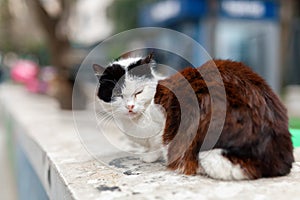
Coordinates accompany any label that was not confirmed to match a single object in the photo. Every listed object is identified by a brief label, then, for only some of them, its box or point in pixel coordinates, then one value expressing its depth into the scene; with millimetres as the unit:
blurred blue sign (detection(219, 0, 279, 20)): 6105
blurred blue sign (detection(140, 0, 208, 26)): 5840
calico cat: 895
